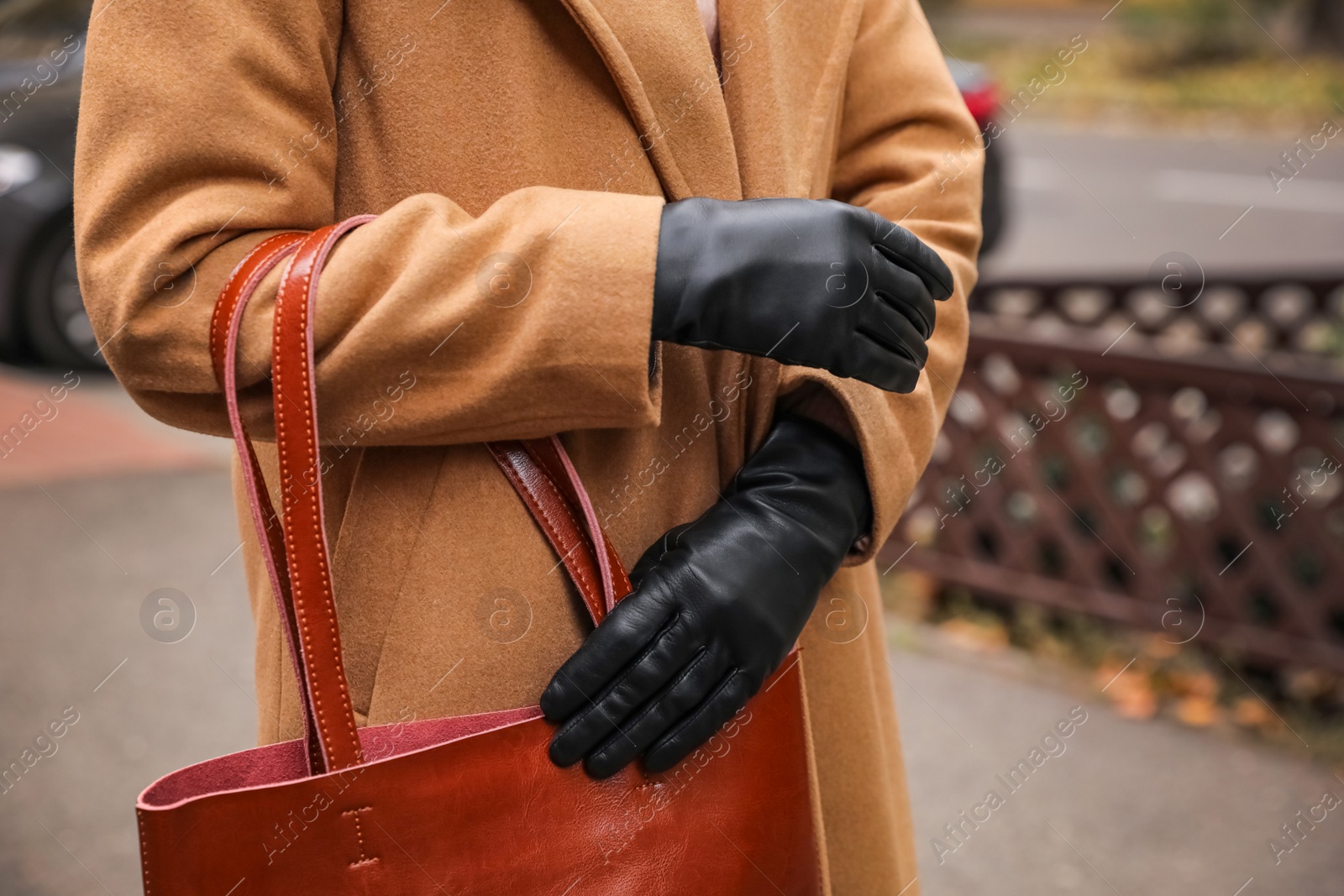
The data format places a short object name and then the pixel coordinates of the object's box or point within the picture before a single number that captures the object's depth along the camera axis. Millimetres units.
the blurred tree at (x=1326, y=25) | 16578
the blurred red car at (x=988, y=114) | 6638
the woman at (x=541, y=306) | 956
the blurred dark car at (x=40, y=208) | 5656
